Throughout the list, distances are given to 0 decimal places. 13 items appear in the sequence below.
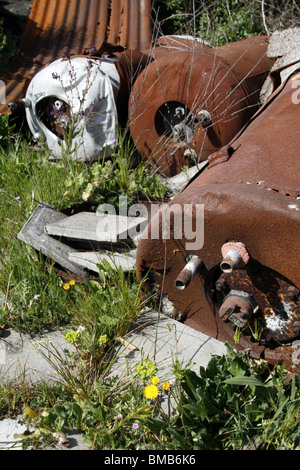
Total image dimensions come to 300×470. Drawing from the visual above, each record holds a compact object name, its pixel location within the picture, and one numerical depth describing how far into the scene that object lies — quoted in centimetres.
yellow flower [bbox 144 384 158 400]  183
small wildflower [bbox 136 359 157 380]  201
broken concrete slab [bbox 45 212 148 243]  300
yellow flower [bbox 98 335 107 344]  231
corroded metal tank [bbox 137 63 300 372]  190
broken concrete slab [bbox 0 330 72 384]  229
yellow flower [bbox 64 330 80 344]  220
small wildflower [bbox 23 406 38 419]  202
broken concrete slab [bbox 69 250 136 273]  286
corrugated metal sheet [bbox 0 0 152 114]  558
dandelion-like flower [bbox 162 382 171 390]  189
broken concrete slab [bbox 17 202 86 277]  295
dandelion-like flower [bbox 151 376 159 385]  191
